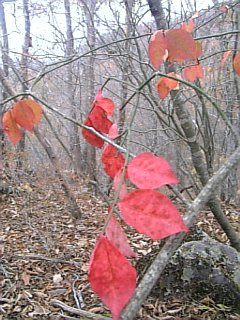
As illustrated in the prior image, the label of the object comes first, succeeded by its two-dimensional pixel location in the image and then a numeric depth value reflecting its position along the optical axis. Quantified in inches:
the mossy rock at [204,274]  65.7
